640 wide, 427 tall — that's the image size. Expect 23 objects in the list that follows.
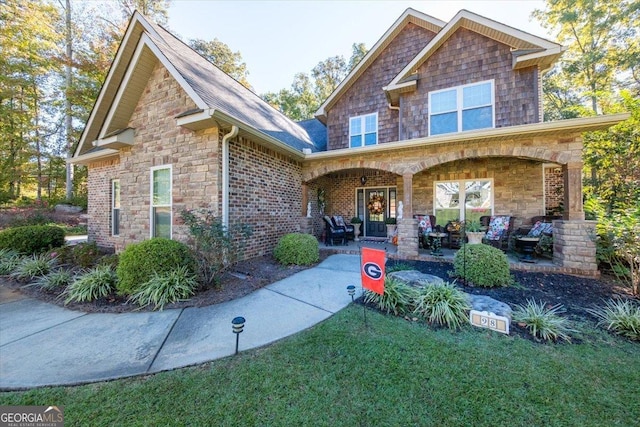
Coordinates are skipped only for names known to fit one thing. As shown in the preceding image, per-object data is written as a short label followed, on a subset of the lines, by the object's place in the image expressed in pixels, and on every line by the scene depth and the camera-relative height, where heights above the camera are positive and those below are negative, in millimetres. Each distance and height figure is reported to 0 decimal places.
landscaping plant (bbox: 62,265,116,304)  4141 -1287
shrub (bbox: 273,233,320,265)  6039 -919
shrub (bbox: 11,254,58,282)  5410 -1229
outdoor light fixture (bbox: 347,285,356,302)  3580 -1125
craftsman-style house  5434 +1856
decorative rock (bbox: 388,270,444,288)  4127 -1148
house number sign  3006 -1358
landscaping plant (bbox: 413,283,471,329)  3223 -1272
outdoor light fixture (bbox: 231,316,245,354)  2456 -1124
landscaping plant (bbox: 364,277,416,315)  3613 -1291
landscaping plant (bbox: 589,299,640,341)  2945 -1368
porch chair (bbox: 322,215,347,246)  8477 -676
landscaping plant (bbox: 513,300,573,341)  2896 -1377
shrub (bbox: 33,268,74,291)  4785 -1338
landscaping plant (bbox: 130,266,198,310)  3885 -1250
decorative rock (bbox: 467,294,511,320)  3272 -1303
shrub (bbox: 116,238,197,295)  4191 -849
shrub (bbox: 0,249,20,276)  5906 -1165
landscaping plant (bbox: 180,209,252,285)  4453 -571
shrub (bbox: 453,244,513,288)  4539 -1005
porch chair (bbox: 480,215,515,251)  6906 -533
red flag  3080 -727
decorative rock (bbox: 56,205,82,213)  16198 +358
